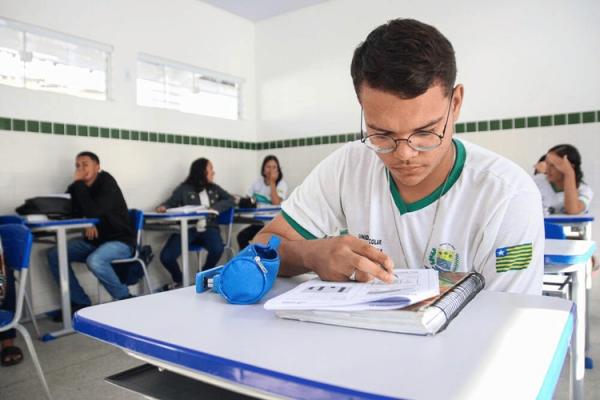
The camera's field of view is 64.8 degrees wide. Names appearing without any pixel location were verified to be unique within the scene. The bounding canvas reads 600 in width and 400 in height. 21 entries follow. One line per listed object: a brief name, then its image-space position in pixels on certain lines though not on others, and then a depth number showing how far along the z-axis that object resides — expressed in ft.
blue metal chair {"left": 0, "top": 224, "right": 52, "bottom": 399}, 6.45
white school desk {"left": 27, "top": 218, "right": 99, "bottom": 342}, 10.89
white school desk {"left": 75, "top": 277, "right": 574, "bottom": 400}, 1.66
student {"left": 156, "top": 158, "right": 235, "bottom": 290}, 15.42
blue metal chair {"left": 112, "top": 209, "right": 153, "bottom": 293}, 12.75
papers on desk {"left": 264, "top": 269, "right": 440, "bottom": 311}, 2.28
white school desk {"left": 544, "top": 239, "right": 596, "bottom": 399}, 5.48
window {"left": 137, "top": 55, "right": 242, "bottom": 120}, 16.71
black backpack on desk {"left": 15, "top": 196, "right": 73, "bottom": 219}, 11.66
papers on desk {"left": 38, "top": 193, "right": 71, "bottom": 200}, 12.42
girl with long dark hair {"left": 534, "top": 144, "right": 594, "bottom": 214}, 12.71
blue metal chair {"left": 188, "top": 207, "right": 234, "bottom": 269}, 15.42
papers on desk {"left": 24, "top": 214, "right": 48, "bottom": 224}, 10.97
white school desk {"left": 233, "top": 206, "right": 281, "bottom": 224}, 16.08
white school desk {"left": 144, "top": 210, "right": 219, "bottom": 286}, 13.71
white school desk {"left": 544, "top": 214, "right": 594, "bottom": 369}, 10.82
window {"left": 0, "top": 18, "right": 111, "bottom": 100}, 13.07
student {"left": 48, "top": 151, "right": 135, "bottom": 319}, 12.16
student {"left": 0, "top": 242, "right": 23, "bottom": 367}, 8.18
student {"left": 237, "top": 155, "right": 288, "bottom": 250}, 18.95
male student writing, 3.00
